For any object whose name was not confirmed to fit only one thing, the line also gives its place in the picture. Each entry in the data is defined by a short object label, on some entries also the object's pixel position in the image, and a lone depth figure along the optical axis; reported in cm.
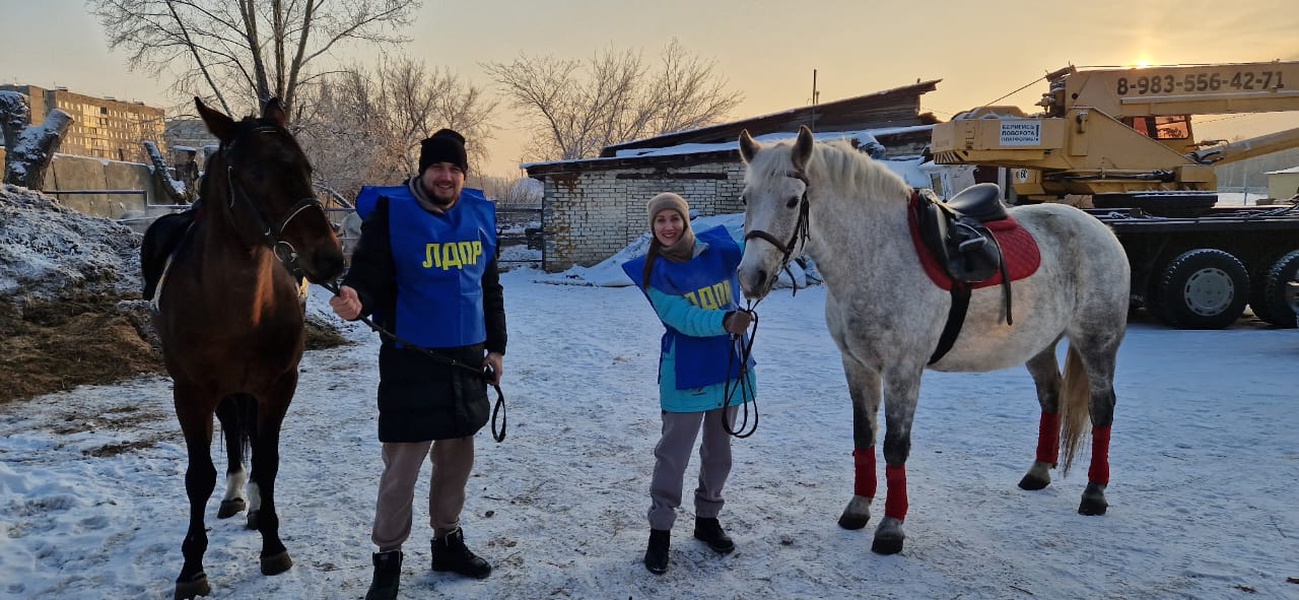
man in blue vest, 255
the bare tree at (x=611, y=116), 3734
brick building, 1666
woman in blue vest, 281
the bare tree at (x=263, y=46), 2162
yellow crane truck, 839
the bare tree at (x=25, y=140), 984
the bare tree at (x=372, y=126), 2800
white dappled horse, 284
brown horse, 247
